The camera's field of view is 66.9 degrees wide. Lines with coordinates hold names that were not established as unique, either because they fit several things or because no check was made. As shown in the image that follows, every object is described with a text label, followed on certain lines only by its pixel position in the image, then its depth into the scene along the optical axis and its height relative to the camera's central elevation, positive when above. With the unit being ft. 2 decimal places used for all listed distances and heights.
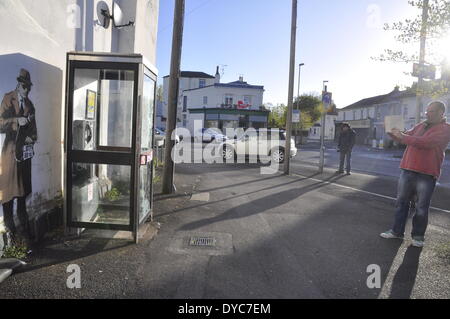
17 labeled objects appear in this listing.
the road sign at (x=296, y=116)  57.44 +4.08
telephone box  14.65 -0.34
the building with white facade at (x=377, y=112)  137.18 +14.31
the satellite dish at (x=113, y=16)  20.24 +7.41
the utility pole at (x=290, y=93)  39.86 +5.59
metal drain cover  15.46 -4.86
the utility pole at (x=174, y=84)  25.20 +3.77
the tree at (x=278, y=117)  166.71 +11.24
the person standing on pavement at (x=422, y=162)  15.01 -0.81
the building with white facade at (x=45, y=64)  12.34 +2.68
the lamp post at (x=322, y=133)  42.37 +0.90
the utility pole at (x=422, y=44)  26.37 +8.62
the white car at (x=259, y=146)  53.01 -1.14
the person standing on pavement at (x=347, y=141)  41.68 +0.04
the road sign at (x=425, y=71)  29.39 +6.39
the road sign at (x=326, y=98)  42.65 +5.40
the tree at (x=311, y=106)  174.50 +17.67
